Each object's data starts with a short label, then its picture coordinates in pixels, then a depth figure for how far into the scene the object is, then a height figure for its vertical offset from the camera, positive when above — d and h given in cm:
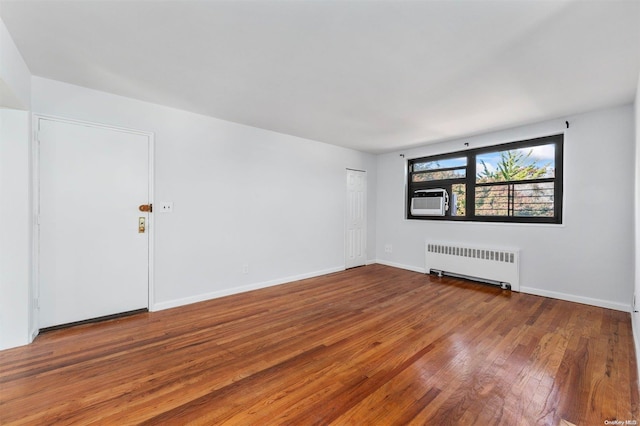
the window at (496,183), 383 +49
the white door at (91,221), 265 -13
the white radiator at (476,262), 403 -81
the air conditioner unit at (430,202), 491 +19
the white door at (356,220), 551 -18
